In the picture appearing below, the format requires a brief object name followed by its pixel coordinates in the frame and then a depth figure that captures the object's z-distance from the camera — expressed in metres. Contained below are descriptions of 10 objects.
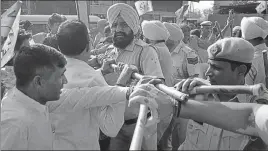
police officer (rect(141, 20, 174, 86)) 4.13
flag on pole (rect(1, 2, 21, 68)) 1.82
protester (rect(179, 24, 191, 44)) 6.93
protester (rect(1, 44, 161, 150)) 1.74
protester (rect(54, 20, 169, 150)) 2.29
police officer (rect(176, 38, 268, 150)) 1.85
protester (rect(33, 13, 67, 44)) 5.77
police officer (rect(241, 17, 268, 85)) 3.84
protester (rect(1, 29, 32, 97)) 2.78
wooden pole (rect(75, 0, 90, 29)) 5.87
